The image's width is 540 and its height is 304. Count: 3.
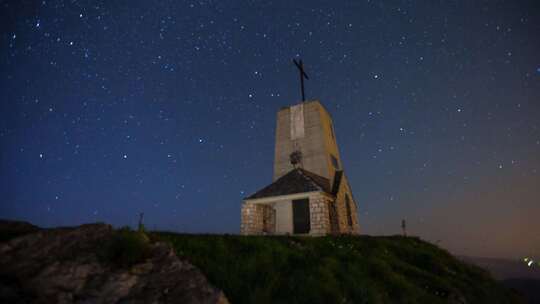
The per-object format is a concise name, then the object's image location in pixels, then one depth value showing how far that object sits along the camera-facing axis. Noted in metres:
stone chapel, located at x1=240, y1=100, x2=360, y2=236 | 17.42
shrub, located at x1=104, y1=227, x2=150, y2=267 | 5.68
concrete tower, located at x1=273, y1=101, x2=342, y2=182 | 22.27
